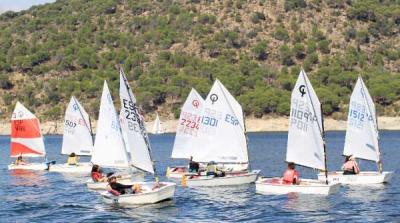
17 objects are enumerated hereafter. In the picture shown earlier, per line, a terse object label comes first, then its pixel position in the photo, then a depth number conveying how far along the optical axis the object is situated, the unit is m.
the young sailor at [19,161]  70.19
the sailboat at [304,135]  45.59
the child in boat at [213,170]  51.12
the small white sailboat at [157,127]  158.25
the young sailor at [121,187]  41.03
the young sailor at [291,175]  44.19
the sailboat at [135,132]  44.62
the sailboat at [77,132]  69.38
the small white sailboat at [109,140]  53.66
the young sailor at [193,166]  55.79
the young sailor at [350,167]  51.16
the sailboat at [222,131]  54.25
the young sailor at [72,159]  66.06
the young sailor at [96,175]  49.75
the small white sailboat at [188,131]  59.69
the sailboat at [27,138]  73.44
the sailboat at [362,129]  54.69
